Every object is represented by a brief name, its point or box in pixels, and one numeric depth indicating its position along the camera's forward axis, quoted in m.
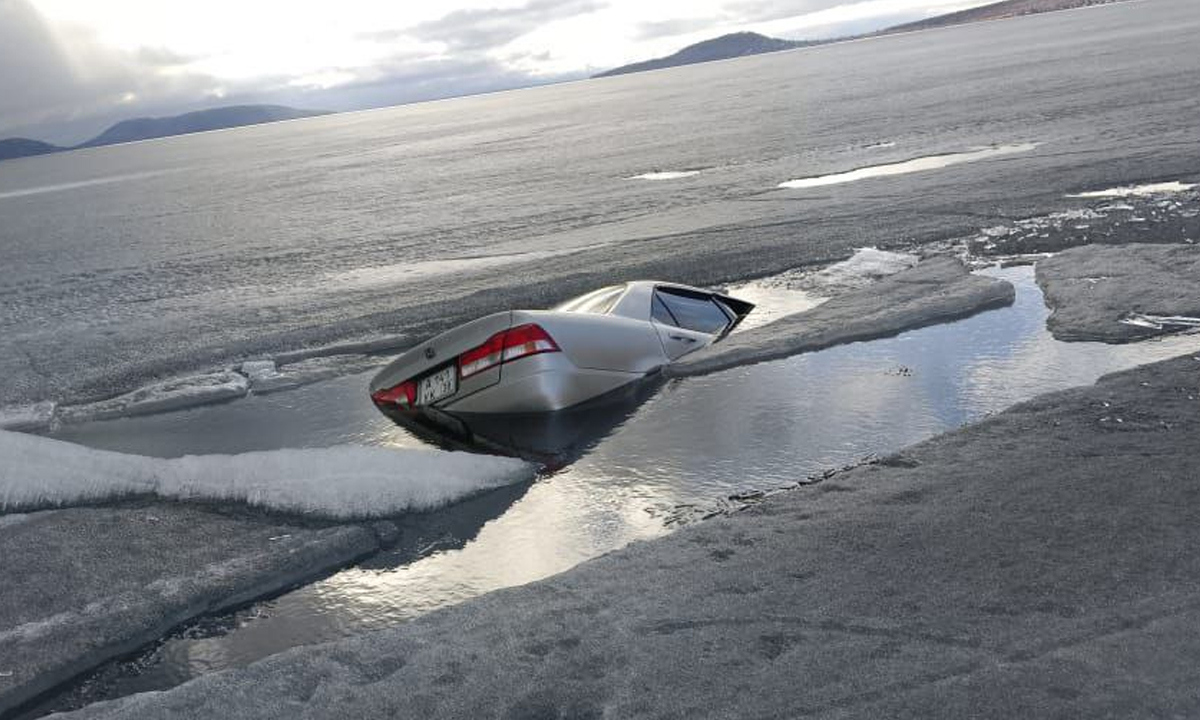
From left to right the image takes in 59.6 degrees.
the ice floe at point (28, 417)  9.90
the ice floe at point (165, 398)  10.05
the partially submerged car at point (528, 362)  8.23
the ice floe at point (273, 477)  6.71
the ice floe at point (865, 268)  12.91
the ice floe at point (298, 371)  10.62
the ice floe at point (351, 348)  11.84
